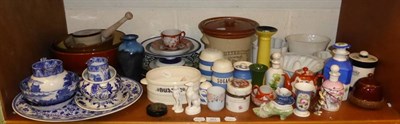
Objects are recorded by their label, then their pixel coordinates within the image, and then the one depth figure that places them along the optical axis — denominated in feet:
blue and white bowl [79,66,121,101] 2.76
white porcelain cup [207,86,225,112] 2.86
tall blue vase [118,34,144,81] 3.26
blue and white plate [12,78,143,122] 2.71
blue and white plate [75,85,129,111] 2.80
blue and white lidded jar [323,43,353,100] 2.89
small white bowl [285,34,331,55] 3.55
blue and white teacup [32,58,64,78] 2.72
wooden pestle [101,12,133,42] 3.39
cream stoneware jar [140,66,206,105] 2.93
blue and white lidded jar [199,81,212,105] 2.97
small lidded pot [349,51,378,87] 3.01
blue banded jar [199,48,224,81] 3.13
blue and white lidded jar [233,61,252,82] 3.03
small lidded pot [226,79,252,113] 2.83
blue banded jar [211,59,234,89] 2.98
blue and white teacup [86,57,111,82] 2.75
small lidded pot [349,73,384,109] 2.85
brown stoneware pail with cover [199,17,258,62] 3.24
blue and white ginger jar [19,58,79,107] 2.70
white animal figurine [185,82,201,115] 2.85
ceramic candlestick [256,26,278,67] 3.19
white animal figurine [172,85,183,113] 2.86
